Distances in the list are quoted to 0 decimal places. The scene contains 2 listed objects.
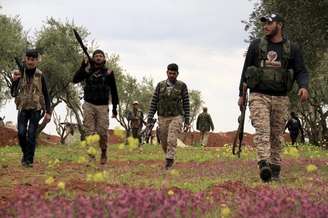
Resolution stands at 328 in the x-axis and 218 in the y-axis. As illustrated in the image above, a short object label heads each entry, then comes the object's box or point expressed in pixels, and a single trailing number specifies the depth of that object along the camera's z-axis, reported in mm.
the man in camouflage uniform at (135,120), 34000
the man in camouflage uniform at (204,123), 43219
